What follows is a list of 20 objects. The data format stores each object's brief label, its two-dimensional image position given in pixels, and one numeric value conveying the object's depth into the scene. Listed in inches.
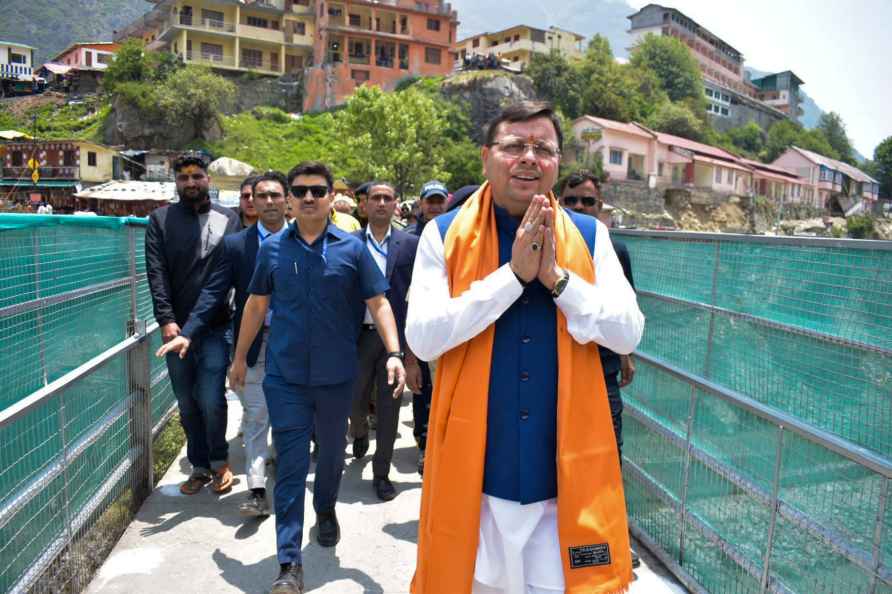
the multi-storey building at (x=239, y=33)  2148.1
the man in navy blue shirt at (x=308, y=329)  135.1
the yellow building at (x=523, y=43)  2726.4
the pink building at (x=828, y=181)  2780.5
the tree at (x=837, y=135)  3818.9
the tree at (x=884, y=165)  3329.2
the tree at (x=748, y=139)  3159.5
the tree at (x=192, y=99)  1744.6
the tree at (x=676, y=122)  2556.6
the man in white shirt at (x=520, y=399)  77.8
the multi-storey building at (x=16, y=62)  2584.4
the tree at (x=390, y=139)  1330.0
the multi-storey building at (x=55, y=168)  1428.4
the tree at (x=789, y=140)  3139.8
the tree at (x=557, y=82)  2215.8
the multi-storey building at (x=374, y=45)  2081.7
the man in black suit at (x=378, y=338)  186.1
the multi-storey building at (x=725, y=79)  3289.9
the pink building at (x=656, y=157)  2034.9
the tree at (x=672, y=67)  2997.0
